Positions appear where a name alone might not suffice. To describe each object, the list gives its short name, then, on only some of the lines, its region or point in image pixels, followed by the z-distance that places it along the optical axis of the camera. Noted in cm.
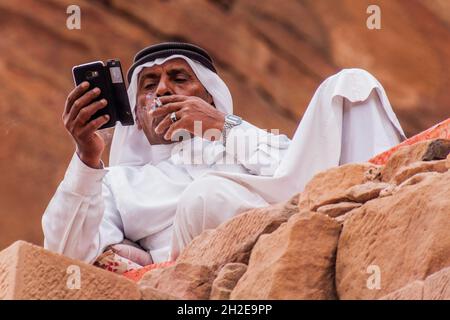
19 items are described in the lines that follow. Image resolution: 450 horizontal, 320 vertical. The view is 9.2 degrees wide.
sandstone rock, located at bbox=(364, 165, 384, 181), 852
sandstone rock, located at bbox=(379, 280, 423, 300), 678
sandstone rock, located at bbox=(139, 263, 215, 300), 773
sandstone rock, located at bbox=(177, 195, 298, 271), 809
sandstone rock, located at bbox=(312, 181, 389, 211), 810
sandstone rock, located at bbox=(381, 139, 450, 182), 844
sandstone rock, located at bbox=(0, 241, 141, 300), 719
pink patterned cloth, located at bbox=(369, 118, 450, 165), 905
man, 981
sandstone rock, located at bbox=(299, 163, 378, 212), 845
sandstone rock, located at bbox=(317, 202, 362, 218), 814
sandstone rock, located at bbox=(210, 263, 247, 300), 758
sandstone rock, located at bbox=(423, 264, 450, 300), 666
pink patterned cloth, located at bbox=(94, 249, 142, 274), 1005
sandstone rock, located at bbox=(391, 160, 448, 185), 812
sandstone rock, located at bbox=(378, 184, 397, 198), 784
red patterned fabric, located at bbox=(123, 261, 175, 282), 959
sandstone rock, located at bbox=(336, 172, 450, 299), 720
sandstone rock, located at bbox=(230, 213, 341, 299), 733
